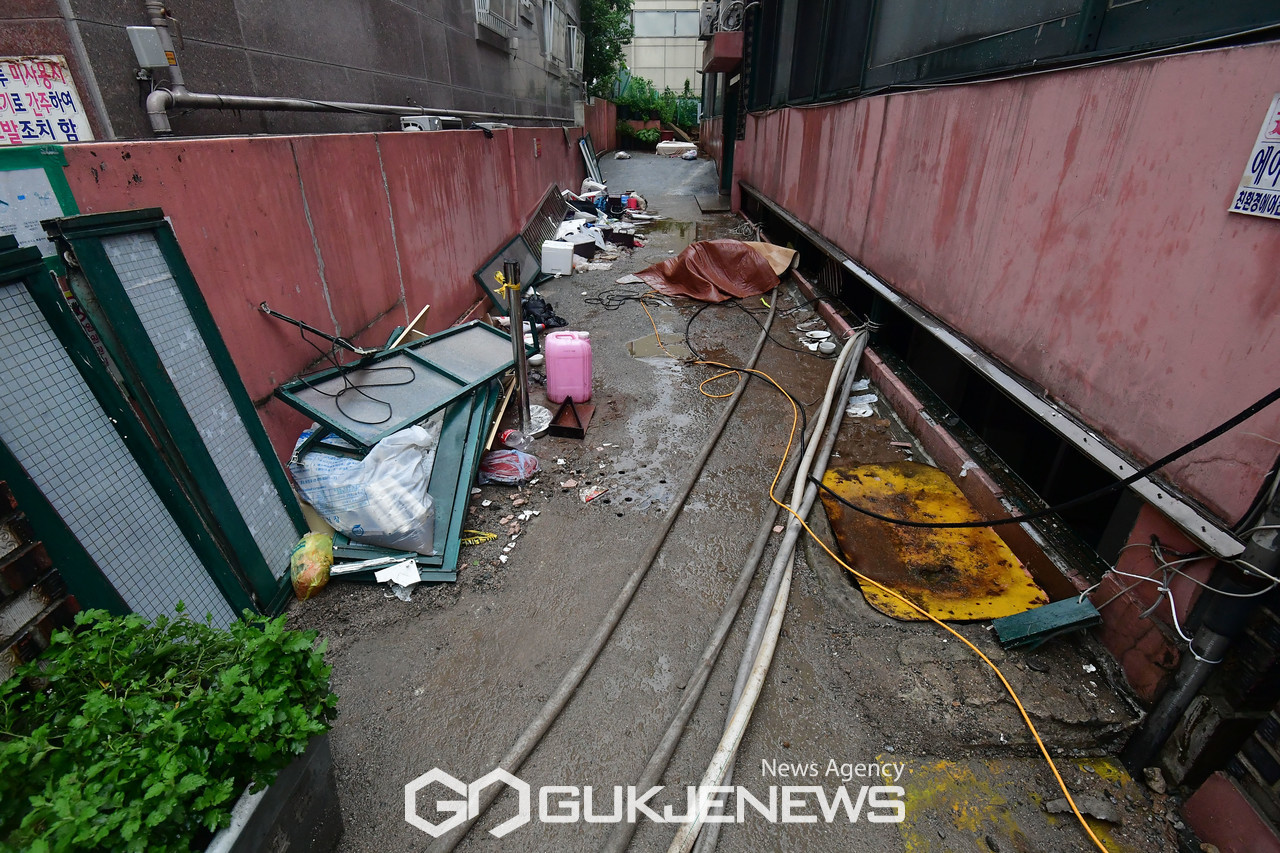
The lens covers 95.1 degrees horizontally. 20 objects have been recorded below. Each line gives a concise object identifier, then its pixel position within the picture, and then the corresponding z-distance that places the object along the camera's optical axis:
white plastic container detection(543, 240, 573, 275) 9.58
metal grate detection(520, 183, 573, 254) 10.19
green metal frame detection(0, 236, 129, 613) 1.93
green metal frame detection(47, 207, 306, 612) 2.32
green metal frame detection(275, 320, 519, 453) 3.44
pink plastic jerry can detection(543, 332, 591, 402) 4.98
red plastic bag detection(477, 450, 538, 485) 4.15
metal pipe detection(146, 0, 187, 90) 3.02
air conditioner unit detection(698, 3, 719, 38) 18.47
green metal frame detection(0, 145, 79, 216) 2.08
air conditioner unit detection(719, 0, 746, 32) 13.95
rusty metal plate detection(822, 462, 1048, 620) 3.17
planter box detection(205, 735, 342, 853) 1.54
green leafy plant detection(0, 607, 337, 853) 1.31
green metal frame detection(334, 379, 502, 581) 3.32
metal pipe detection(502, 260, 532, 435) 4.05
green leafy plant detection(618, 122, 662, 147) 32.03
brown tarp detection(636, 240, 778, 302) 8.38
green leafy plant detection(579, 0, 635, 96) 24.58
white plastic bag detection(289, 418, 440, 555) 3.22
